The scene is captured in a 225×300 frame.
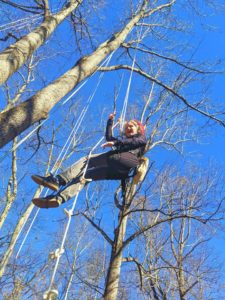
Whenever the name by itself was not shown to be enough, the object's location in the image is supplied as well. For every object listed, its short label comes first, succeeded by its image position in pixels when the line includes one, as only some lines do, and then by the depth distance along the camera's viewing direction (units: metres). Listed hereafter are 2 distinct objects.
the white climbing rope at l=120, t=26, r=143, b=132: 4.52
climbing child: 3.73
